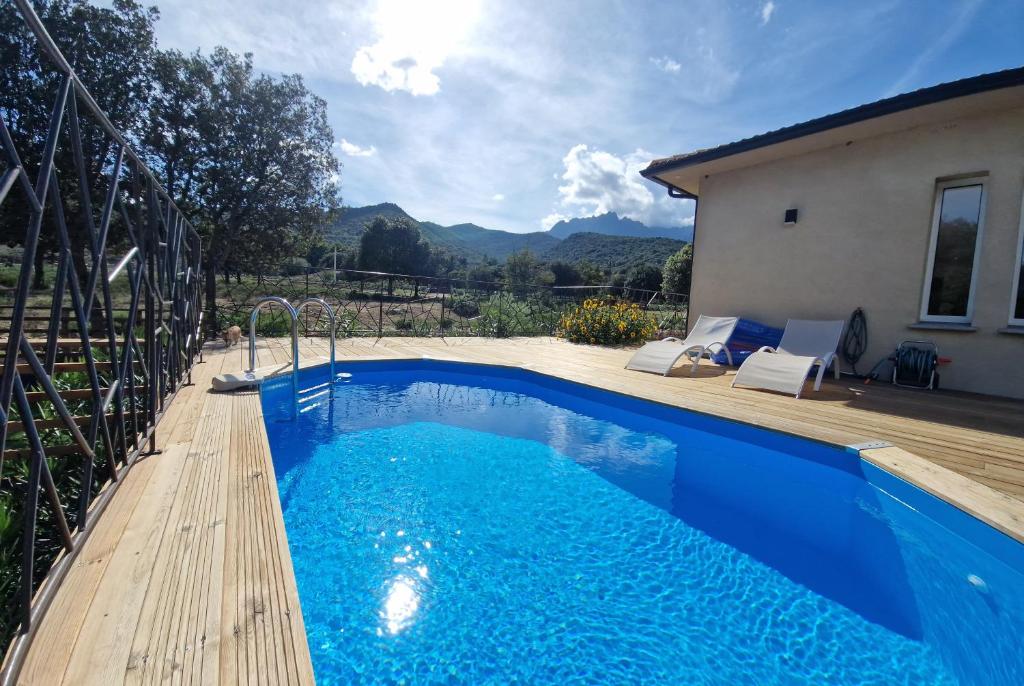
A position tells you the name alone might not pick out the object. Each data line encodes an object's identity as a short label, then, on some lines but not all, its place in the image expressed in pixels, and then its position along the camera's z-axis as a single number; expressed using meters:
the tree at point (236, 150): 7.91
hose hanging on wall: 5.84
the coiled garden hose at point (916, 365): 5.16
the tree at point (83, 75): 6.39
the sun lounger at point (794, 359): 4.81
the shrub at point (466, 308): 11.59
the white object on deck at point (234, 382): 3.97
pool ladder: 4.50
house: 4.82
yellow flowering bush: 9.22
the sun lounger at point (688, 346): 5.88
